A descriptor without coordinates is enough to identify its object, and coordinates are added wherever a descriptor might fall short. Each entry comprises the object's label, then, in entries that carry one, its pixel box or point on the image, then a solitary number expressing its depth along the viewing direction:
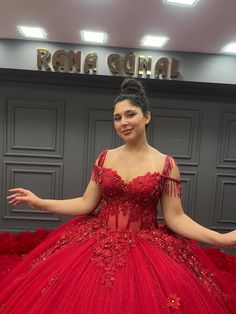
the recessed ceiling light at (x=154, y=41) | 2.27
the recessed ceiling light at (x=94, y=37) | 2.26
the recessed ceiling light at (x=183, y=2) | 1.66
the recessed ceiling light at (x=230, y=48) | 2.36
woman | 0.84
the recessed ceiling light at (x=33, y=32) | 2.20
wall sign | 2.51
